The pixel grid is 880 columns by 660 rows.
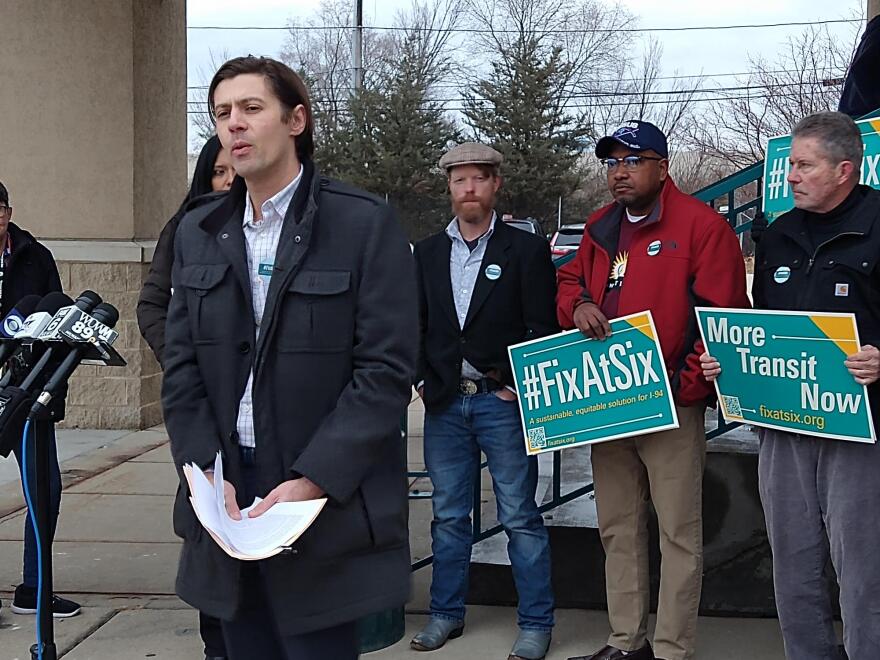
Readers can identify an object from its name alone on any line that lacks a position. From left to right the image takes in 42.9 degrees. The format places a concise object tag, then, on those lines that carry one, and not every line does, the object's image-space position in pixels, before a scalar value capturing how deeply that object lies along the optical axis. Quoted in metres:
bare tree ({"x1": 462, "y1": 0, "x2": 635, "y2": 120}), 39.50
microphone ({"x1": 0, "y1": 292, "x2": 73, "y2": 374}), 3.34
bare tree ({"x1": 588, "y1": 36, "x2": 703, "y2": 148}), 39.91
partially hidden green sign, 4.45
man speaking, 2.47
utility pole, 34.16
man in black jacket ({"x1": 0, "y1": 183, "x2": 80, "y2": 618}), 4.84
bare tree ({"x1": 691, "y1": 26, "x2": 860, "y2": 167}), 25.50
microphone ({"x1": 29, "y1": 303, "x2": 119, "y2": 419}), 3.28
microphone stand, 3.35
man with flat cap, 4.43
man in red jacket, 4.01
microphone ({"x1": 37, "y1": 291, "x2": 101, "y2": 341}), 3.30
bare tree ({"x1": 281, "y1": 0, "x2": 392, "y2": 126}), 39.12
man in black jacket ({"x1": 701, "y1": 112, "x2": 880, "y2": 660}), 3.39
